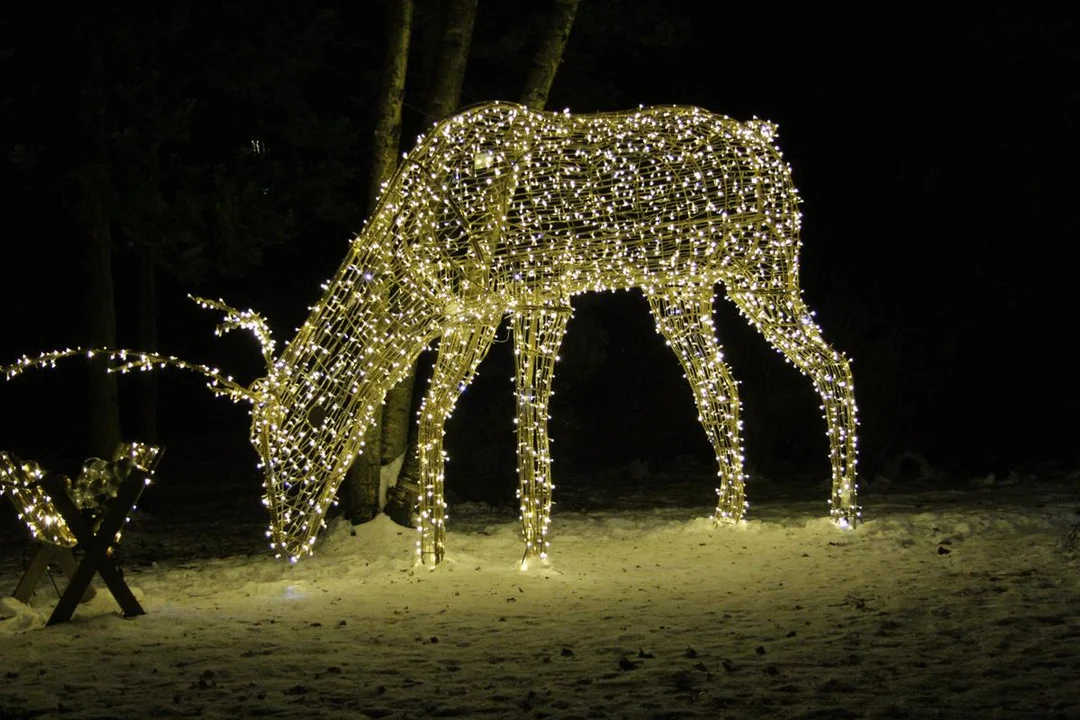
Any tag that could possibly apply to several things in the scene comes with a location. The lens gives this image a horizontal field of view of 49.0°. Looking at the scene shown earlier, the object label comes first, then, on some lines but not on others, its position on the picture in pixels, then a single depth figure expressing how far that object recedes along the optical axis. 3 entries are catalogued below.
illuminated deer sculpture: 7.19
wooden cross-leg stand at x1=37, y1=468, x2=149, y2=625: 6.24
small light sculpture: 6.56
